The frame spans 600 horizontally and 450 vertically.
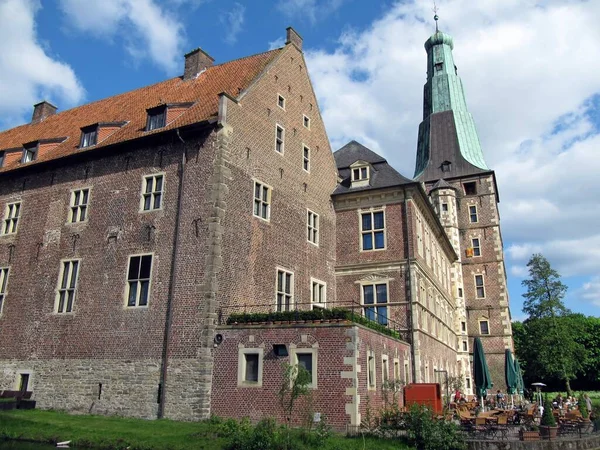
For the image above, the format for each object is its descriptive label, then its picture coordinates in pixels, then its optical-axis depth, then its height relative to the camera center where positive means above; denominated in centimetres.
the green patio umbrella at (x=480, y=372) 2700 +46
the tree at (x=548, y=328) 4862 +504
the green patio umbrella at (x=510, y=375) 3077 +36
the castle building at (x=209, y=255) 1920 +562
